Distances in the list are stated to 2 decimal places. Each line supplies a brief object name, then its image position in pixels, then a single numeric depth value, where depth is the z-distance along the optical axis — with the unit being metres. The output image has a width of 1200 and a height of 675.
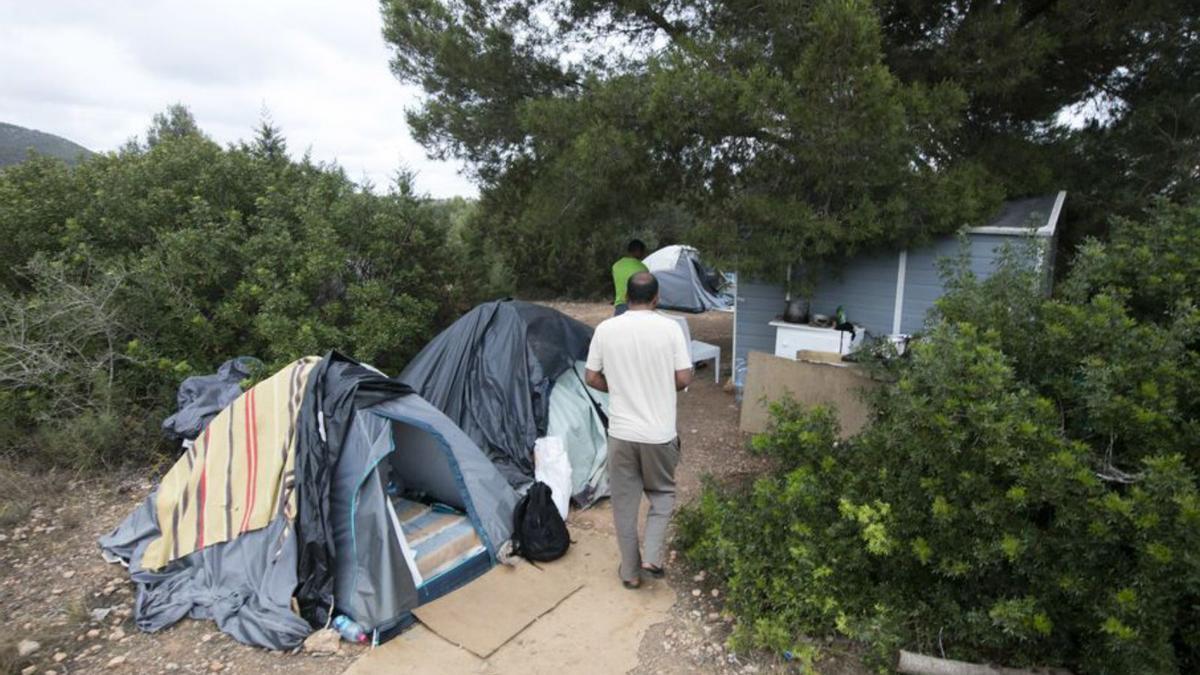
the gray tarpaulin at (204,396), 4.59
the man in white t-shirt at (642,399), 3.11
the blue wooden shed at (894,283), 5.86
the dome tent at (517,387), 4.55
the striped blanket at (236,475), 3.28
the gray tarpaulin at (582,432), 4.54
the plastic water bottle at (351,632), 2.97
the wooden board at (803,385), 4.72
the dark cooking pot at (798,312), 6.32
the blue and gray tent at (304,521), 3.05
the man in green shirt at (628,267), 6.28
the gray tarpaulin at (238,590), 2.95
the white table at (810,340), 6.03
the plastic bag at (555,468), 4.24
